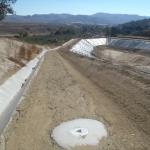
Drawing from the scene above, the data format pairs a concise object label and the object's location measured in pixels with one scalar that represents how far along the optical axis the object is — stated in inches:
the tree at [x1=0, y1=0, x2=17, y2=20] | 1189.4
